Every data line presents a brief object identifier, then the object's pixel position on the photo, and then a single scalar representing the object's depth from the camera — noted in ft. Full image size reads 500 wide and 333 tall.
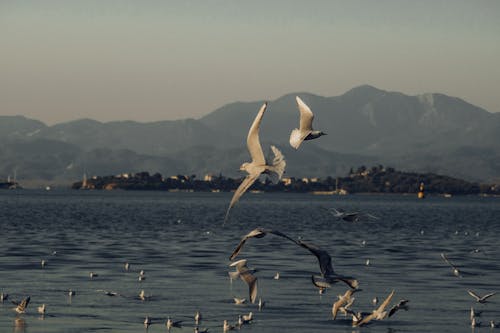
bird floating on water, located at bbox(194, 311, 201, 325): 116.88
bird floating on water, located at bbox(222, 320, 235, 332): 111.96
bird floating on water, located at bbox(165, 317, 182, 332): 112.78
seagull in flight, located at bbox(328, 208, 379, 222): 89.08
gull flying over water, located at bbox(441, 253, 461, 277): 165.58
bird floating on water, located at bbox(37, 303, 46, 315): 121.04
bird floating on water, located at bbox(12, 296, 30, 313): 117.60
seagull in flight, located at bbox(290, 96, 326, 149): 81.20
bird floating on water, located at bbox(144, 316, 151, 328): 113.74
